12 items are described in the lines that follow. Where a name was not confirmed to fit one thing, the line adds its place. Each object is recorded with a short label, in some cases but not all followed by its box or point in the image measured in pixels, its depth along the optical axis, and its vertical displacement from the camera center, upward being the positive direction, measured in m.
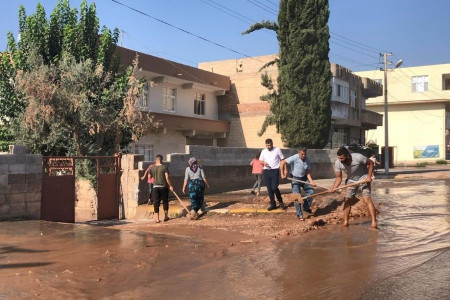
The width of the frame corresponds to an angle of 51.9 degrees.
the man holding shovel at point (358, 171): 9.04 -0.24
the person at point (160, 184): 11.74 -0.68
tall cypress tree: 25.03 +4.77
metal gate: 12.02 -0.95
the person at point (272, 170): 11.45 -0.29
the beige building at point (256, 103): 30.19 +3.90
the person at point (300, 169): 10.70 -0.25
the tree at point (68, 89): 15.30 +2.38
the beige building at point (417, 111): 53.26 +5.71
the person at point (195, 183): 11.84 -0.64
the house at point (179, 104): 24.64 +3.26
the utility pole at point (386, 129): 30.53 +2.04
